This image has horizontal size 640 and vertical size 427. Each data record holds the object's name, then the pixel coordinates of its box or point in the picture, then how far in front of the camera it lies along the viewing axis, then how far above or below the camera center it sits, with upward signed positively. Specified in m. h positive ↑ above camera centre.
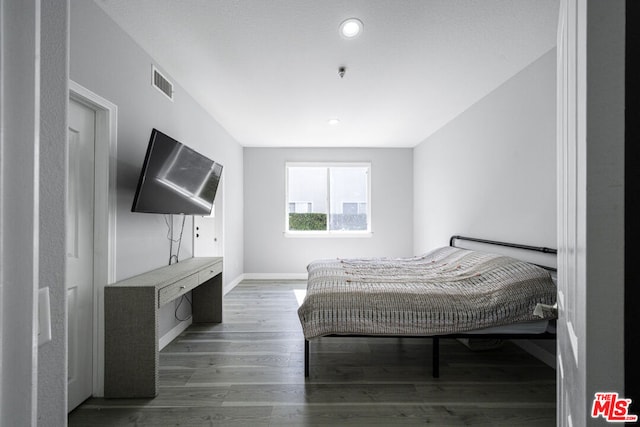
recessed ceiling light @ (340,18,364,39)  2.14 +1.28
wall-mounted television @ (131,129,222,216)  2.26 +0.27
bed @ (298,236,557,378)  2.25 -0.69
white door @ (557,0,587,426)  0.60 -0.02
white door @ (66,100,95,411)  1.97 -0.26
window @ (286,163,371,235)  6.13 +0.26
